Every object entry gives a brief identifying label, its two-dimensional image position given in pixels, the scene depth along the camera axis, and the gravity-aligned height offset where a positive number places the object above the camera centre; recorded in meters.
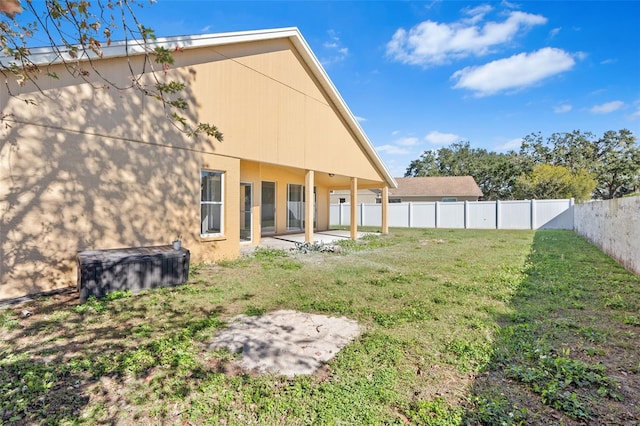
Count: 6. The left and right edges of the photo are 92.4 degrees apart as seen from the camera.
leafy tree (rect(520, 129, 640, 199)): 32.38 +6.22
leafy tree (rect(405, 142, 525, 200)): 36.56 +6.27
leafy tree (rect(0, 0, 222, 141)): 2.78 +1.88
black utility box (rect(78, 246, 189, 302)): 4.89 -1.01
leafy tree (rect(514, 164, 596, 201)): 26.32 +2.39
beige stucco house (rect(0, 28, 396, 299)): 5.07 +1.29
